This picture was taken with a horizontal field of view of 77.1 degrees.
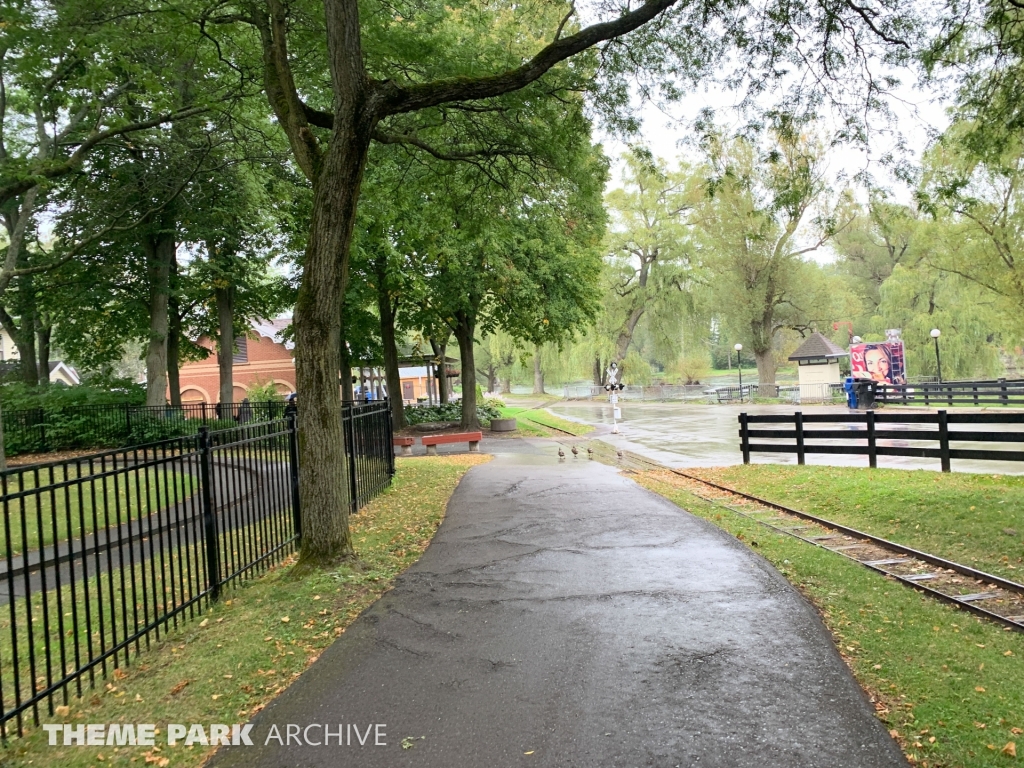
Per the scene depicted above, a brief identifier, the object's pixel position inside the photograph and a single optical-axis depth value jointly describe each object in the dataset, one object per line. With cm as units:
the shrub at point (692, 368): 5753
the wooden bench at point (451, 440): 1975
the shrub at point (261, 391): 3697
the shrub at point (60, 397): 2141
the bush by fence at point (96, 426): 2047
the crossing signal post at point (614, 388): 2677
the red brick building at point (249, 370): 4625
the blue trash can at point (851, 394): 2934
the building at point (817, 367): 3681
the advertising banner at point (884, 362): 3186
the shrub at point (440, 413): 3100
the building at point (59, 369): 5600
